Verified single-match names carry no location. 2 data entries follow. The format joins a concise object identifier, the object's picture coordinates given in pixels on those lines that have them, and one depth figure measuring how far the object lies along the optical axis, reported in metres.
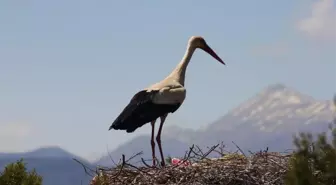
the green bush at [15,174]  28.05
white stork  24.48
